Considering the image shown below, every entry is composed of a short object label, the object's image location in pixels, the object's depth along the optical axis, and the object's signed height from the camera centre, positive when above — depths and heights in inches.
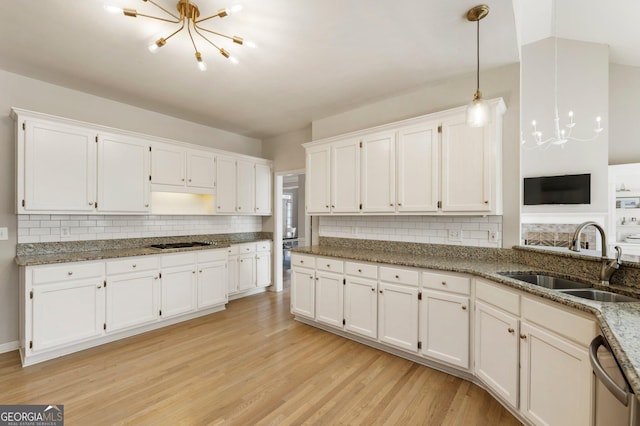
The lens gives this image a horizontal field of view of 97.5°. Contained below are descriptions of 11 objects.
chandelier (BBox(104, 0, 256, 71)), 72.1 +56.1
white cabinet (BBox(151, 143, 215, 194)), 145.9 +24.4
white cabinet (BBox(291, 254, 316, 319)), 137.3 -36.9
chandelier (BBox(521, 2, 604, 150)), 213.2 +66.6
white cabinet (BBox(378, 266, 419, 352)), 104.1 -36.4
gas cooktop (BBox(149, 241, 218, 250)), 151.0 -18.4
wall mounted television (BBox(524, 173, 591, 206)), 214.1 +19.3
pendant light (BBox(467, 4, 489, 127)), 74.2 +28.1
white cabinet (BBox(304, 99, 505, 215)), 102.7 +19.3
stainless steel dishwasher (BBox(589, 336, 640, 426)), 45.6 -33.4
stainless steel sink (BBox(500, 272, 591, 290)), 83.7 -20.5
